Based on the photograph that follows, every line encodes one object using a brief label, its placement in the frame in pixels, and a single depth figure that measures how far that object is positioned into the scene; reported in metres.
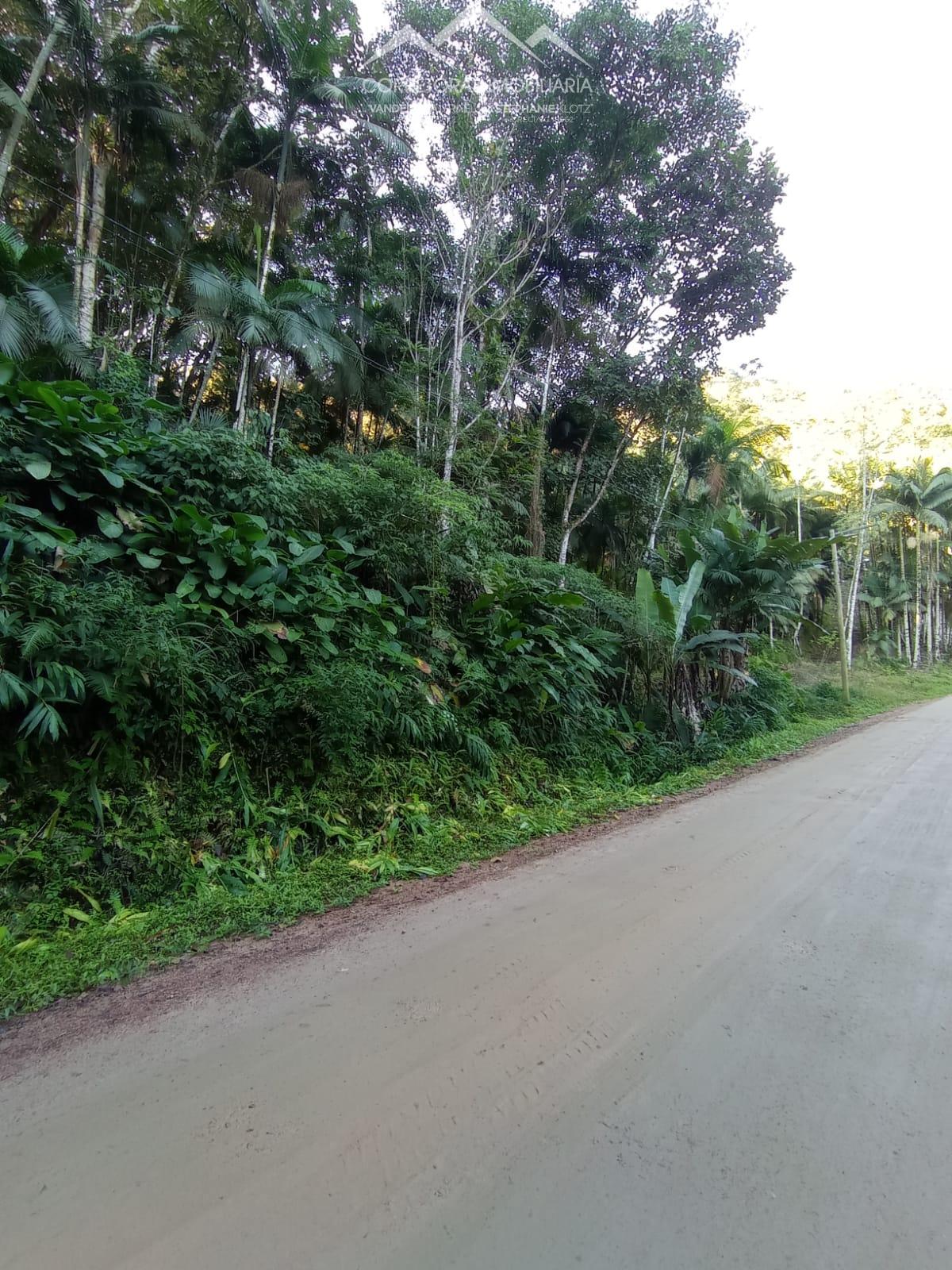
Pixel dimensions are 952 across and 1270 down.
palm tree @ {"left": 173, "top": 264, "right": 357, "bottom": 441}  10.89
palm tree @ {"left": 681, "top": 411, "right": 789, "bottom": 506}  16.98
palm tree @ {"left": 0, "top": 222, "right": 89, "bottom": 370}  8.04
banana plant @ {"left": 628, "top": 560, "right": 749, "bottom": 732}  9.09
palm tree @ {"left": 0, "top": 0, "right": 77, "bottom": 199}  9.57
